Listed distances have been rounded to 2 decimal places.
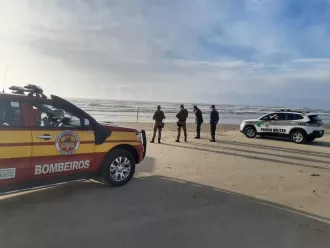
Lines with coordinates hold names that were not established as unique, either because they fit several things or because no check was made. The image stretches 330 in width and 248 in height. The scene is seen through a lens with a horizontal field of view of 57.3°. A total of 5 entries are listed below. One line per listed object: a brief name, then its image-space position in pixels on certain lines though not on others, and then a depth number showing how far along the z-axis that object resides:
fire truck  4.88
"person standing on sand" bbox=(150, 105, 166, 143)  14.13
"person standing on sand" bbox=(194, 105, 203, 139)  15.78
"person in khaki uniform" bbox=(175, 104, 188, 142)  14.55
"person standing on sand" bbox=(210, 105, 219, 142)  14.88
